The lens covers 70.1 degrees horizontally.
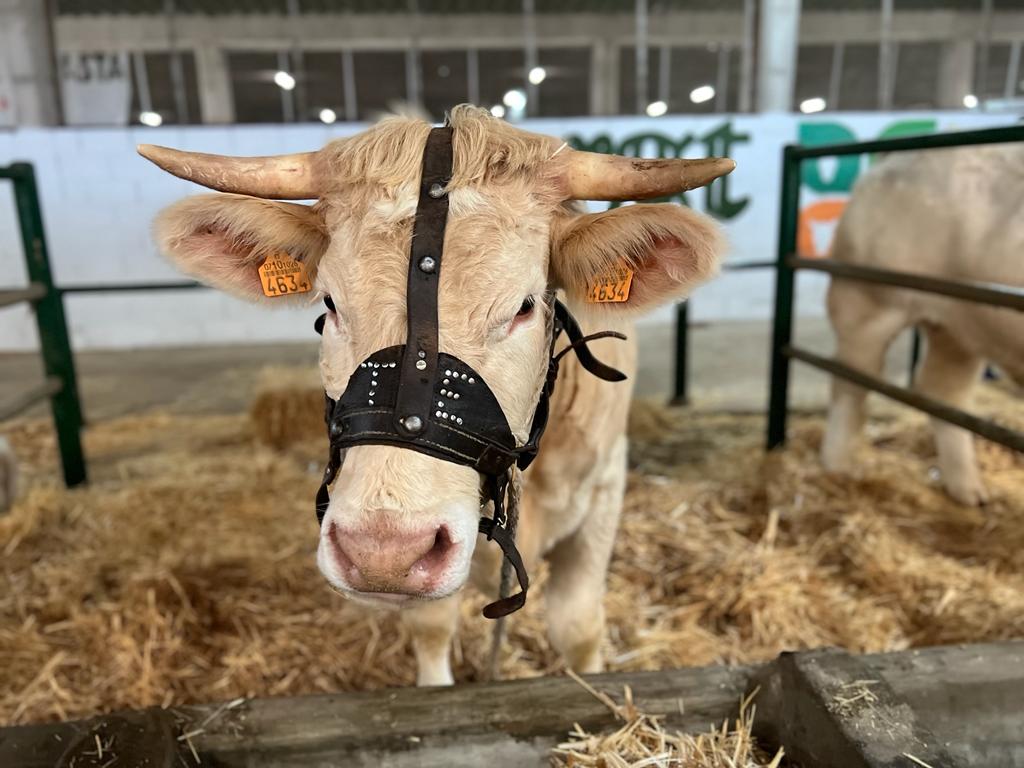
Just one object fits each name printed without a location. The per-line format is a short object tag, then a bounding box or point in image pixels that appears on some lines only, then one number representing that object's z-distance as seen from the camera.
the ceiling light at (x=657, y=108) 8.48
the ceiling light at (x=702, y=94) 8.48
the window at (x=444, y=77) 8.66
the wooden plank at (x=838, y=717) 1.16
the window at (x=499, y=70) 8.53
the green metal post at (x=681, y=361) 4.92
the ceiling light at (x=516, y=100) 8.25
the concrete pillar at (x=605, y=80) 8.73
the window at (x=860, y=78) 8.83
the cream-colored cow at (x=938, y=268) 2.97
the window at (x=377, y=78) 8.46
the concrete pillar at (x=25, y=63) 7.53
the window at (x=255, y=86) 8.27
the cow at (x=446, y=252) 1.02
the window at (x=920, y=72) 8.89
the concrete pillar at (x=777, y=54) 8.11
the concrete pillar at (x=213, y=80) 8.38
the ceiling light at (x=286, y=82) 8.06
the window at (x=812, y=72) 8.55
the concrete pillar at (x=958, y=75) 8.92
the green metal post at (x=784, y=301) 3.58
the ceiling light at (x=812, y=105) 8.50
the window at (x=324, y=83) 8.29
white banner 7.54
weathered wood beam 1.32
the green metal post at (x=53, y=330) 3.33
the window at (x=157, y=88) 7.87
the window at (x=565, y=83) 8.45
